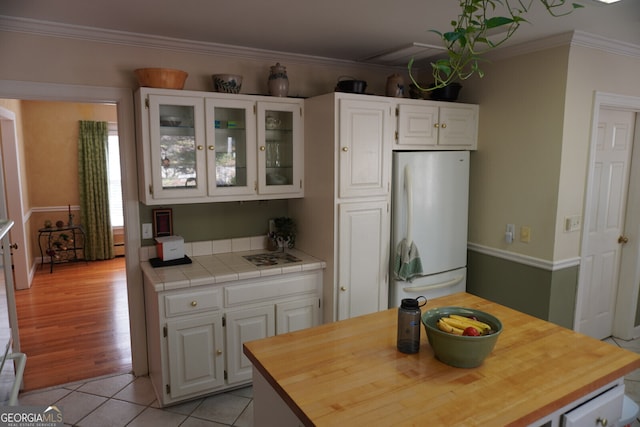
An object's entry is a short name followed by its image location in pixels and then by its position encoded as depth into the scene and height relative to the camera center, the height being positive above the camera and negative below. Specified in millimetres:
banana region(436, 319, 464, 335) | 1605 -615
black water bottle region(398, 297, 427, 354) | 1677 -633
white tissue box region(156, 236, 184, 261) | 3021 -609
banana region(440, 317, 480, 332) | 1639 -611
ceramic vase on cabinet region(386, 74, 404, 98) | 3344 +573
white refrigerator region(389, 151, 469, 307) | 3209 -464
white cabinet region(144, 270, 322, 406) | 2750 -1092
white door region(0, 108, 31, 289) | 5242 -430
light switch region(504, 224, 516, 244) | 3369 -546
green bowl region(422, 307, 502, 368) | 1521 -651
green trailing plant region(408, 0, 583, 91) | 1316 +392
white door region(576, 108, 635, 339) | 3465 -500
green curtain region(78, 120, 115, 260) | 6656 -456
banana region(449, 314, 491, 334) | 1621 -614
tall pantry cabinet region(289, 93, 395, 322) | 2973 -241
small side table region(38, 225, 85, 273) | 6449 -1245
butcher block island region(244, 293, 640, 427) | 1331 -748
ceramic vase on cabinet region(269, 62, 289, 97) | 3178 +578
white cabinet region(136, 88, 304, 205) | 2811 +90
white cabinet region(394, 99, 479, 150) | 3197 +271
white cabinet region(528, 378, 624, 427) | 1464 -855
